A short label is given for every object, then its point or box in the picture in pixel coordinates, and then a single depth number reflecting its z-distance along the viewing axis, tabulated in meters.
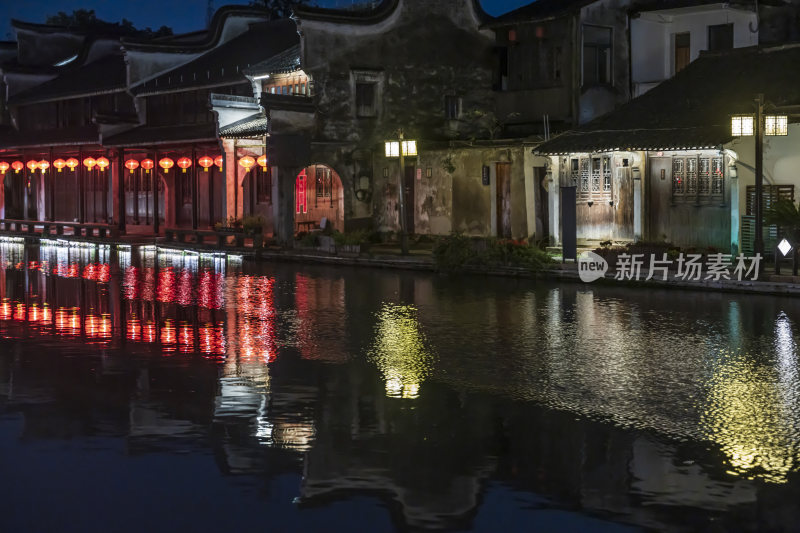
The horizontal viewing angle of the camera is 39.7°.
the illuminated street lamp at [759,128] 23.98
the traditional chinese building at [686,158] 26.95
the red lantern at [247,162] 43.09
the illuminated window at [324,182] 41.62
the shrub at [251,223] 39.34
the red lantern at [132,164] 49.23
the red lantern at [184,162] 46.38
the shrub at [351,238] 34.25
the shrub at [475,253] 27.61
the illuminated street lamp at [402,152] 32.47
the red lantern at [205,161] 44.81
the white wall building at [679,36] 33.97
